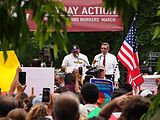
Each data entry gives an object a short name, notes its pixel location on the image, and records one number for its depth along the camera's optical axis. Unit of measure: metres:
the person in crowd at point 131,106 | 9.07
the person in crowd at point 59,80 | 21.53
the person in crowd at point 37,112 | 11.31
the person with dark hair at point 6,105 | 10.99
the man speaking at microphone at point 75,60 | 26.58
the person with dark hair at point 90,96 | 12.60
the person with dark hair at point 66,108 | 8.16
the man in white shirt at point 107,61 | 26.69
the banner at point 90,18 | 26.05
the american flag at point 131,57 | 21.92
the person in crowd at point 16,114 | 10.30
